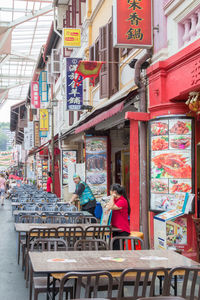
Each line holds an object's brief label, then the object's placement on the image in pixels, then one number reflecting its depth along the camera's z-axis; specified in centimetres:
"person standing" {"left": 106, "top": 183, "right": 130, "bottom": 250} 809
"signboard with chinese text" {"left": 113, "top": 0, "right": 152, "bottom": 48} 952
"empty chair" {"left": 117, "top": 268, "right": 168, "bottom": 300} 445
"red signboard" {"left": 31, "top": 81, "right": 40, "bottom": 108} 3362
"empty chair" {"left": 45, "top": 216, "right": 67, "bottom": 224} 1031
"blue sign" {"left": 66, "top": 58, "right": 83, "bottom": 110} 1742
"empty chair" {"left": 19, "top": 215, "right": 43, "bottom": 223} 1009
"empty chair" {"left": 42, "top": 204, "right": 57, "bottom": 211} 1270
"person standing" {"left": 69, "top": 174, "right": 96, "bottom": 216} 1291
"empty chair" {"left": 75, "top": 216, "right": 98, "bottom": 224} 1037
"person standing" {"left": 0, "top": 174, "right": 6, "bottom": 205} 2550
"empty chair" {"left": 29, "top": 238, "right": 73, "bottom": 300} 560
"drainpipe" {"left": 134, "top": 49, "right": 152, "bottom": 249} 991
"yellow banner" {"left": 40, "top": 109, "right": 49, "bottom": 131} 2928
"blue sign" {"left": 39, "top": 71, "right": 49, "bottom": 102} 2948
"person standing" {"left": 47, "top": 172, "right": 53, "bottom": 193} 2659
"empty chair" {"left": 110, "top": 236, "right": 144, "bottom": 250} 663
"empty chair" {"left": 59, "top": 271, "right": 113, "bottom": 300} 428
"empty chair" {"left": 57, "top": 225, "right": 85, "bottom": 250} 805
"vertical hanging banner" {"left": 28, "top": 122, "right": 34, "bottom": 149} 3958
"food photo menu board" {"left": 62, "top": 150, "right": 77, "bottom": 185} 2252
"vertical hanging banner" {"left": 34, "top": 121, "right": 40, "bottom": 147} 3785
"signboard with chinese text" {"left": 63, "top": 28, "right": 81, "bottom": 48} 1831
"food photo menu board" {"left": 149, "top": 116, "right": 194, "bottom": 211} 891
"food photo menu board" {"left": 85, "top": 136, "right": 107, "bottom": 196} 1641
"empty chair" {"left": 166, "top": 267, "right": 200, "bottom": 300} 449
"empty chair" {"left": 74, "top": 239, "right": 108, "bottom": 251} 633
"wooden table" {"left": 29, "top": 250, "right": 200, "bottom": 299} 495
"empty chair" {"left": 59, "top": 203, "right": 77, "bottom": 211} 1299
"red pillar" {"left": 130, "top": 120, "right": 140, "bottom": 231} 1037
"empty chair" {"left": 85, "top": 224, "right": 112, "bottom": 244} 811
